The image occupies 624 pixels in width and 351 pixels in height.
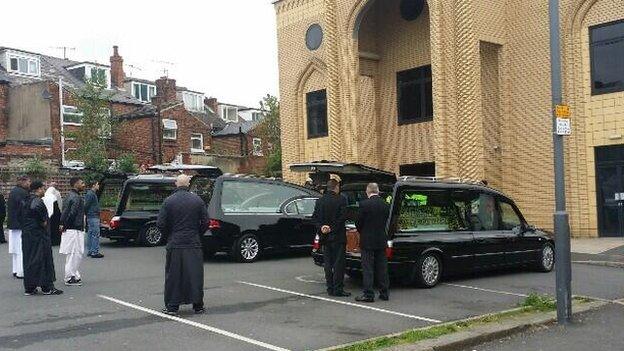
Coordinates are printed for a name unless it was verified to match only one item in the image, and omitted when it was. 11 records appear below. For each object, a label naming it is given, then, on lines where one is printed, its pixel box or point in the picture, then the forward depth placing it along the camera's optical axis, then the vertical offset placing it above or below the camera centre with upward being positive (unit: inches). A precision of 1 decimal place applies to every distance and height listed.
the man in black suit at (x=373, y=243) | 364.5 -33.7
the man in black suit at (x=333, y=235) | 377.4 -28.9
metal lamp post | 320.2 -19.9
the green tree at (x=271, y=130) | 1384.1 +127.4
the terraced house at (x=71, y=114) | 1429.6 +189.5
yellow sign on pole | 326.3 +33.5
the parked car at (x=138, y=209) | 690.8 -19.4
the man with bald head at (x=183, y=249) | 325.1 -29.6
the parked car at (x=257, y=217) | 537.6 -25.4
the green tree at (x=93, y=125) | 1229.1 +130.8
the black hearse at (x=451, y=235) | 408.8 -36.6
